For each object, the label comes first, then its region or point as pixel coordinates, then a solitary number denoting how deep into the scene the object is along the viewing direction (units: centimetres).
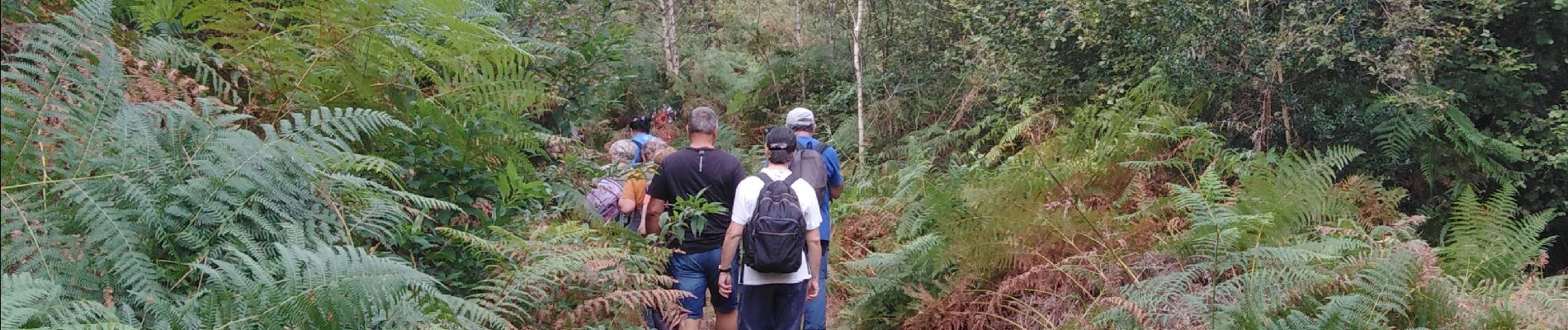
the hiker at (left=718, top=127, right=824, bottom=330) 556
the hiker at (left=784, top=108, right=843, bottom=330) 653
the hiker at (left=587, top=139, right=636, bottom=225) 682
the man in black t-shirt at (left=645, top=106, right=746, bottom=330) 603
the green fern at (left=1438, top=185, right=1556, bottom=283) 626
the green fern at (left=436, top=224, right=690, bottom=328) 414
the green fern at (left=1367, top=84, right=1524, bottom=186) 792
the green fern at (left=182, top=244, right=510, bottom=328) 296
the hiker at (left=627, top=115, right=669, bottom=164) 725
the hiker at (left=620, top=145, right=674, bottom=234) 668
